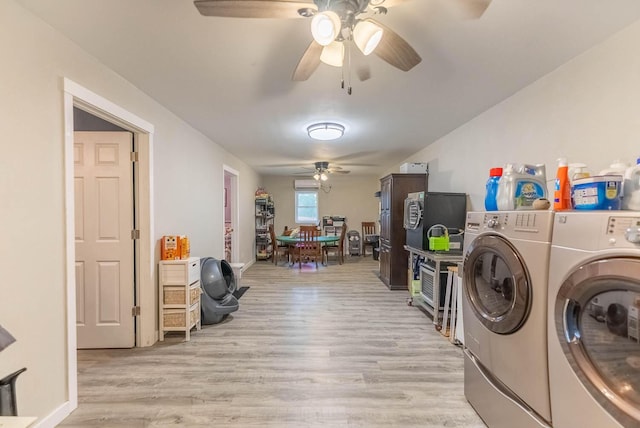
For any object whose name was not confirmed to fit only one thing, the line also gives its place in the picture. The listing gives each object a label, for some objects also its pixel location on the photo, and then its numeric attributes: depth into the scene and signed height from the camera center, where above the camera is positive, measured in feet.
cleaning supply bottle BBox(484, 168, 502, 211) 5.99 +0.41
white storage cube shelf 8.94 -2.86
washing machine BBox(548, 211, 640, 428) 3.03 -1.34
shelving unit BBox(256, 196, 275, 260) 23.72 -2.01
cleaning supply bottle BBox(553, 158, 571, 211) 4.58 +0.33
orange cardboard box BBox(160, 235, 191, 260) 9.12 -1.33
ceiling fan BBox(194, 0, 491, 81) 3.88 +2.83
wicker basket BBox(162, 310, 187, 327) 8.95 -3.57
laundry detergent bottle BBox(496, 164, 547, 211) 5.40 +0.43
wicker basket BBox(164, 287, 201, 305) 8.99 -2.85
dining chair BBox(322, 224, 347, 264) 22.25 -3.40
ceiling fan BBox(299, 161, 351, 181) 19.16 +2.87
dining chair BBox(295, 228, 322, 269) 20.45 -2.80
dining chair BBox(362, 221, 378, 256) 25.30 -2.45
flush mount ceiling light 11.02 +3.12
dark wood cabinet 14.90 -0.78
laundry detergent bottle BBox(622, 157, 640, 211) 3.71 +0.28
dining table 20.40 -2.28
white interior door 8.36 -0.76
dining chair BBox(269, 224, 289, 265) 21.87 -3.43
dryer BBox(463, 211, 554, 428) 4.09 -1.82
